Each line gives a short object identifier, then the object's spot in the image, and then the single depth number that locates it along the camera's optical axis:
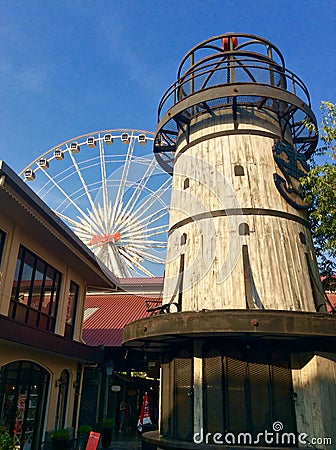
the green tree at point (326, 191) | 9.75
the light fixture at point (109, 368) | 14.12
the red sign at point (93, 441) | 8.49
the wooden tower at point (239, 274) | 8.24
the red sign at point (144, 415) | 10.86
